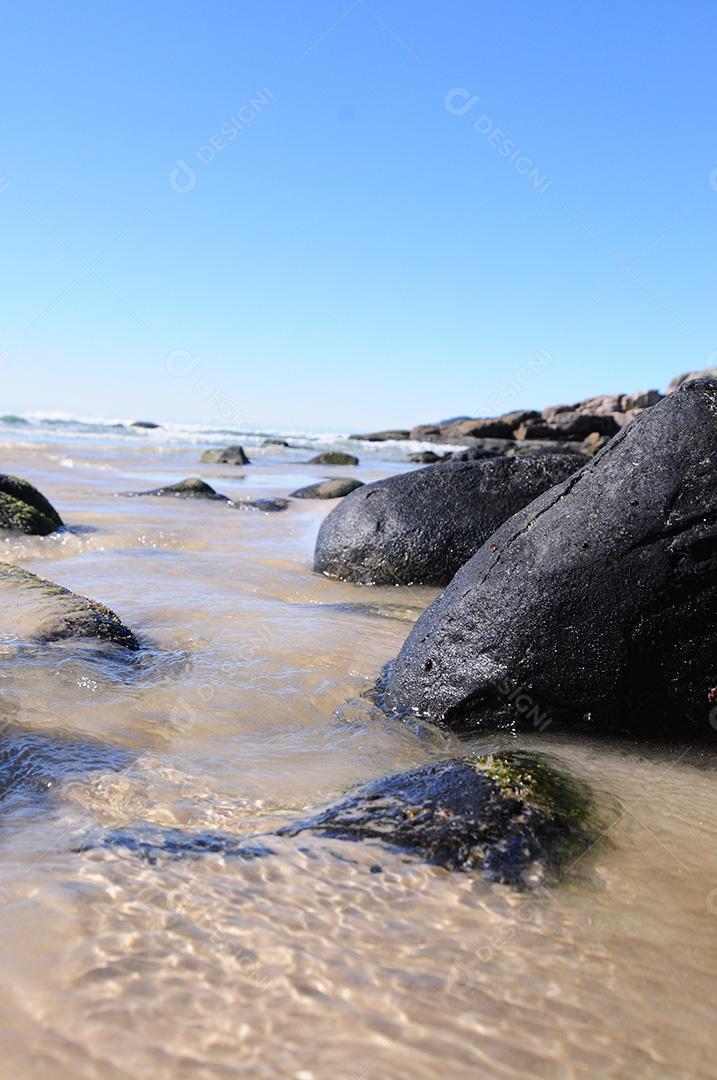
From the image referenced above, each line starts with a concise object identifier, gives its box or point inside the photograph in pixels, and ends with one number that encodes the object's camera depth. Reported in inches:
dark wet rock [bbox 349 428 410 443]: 1872.5
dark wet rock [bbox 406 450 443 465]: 1079.2
